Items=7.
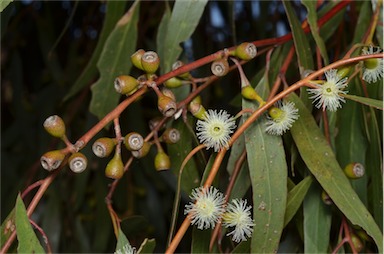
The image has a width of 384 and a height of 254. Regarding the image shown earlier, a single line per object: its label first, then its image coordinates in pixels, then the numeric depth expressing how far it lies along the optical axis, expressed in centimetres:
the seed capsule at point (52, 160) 35
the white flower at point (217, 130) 36
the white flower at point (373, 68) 37
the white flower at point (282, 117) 37
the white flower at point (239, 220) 35
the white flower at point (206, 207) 34
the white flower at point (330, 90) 36
